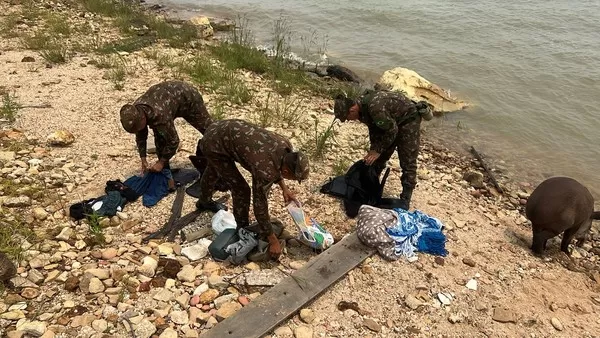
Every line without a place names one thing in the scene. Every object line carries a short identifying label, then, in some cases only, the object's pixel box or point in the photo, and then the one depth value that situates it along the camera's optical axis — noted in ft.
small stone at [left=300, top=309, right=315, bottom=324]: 13.12
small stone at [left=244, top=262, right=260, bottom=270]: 14.78
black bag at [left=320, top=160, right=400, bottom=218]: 18.81
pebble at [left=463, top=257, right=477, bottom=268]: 16.17
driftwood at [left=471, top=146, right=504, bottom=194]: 23.20
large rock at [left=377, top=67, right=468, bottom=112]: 32.86
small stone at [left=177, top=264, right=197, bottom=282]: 13.99
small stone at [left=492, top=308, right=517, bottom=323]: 13.96
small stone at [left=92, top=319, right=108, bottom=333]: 11.96
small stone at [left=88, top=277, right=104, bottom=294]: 13.10
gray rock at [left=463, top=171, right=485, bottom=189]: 22.82
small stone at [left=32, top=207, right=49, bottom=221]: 15.84
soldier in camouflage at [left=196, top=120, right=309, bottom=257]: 12.85
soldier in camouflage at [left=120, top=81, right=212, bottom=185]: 16.24
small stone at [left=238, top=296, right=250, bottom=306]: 13.38
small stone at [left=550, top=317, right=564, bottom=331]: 14.01
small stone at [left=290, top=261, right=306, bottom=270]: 15.05
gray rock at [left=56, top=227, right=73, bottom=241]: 14.98
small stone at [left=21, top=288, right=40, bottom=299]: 12.70
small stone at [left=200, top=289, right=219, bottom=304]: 13.35
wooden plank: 12.31
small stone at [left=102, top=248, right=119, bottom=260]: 14.48
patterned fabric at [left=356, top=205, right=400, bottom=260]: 15.88
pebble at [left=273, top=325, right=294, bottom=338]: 12.65
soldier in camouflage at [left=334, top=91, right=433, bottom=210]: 17.03
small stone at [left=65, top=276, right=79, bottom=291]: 13.07
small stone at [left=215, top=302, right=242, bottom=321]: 12.85
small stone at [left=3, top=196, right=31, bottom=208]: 16.16
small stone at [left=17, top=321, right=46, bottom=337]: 11.55
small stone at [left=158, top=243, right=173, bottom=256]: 14.98
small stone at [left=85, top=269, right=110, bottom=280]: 13.56
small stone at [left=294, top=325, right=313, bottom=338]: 12.61
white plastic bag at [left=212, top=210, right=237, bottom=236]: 15.89
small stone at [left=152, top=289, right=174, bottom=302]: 13.20
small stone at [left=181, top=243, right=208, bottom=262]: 14.97
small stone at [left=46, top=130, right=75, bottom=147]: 20.52
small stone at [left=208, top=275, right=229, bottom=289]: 13.89
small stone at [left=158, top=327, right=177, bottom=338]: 12.04
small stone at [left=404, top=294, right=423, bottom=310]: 14.07
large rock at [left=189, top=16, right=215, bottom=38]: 43.16
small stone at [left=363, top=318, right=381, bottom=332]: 13.16
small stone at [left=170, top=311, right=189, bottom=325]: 12.59
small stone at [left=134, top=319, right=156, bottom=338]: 11.99
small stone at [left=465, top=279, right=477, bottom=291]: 15.12
